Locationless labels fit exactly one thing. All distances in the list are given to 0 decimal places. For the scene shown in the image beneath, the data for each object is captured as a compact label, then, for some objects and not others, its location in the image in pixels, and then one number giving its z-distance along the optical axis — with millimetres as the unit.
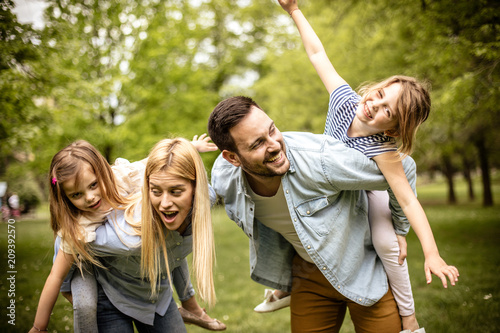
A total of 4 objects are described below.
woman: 2527
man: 2447
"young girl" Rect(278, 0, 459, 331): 2387
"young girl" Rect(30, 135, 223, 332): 2543
